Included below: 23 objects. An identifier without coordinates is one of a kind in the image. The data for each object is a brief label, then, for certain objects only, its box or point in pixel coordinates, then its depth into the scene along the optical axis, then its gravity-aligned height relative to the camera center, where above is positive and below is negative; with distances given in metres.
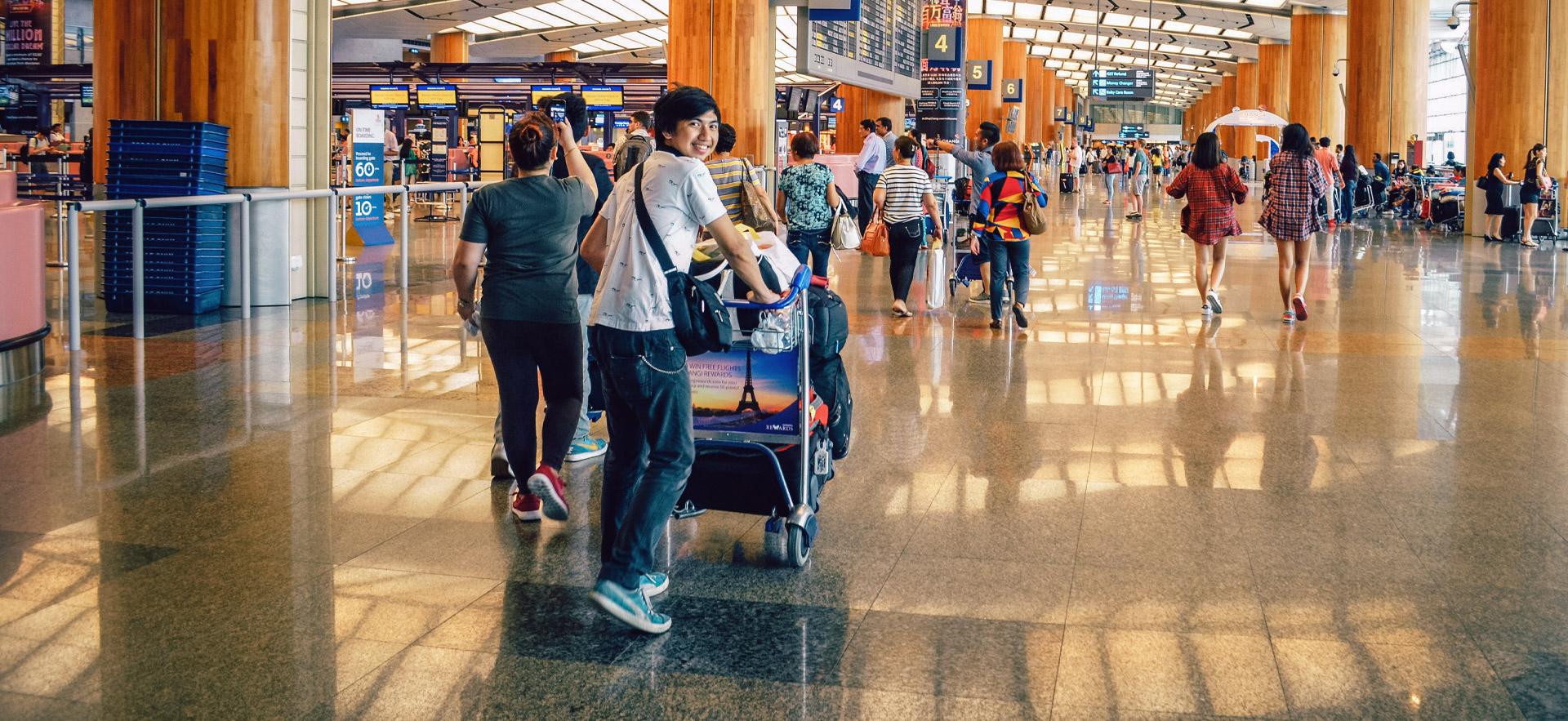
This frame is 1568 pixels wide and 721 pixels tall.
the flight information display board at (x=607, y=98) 37.81 +4.11
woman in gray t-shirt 4.68 -0.10
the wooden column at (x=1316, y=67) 43.19 +5.78
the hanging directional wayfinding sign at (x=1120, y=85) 48.84 +5.87
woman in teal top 10.29 +0.38
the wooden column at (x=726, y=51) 19.31 +2.74
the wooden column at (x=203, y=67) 10.55 +1.36
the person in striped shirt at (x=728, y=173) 7.20 +0.42
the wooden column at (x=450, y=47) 47.10 +6.73
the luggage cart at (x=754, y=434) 4.46 -0.55
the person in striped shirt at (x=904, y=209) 11.00 +0.37
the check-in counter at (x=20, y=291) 7.43 -0.21
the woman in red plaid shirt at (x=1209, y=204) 11.09 +0.43
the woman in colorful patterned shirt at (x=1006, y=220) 10.26 +0.27
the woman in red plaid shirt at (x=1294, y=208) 10.70 +0.39
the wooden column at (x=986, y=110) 49.62 +5.08
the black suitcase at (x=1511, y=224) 21.25 +0.57
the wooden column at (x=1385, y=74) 31.20 +4.10
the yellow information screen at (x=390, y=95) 39.34 +4.31
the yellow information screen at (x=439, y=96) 39.47 +4.32
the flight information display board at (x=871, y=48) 19.75 +3.36
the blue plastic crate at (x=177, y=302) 10.37 -0.36
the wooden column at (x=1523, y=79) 22.06 +2.83
